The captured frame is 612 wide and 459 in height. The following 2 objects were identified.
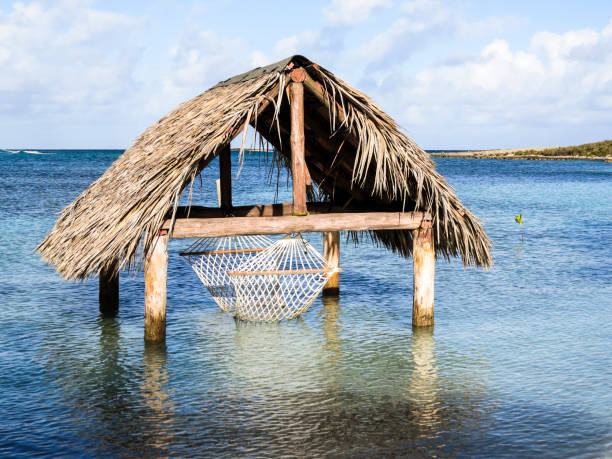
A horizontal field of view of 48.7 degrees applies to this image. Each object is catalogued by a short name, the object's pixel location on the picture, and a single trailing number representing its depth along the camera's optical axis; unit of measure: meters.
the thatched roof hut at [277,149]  7.58
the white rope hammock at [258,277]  9.19
